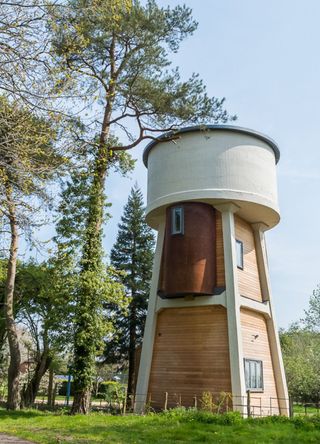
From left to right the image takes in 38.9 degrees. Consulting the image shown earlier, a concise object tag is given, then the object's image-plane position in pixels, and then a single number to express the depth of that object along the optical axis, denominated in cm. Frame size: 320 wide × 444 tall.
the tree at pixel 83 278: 1306
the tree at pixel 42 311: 1347
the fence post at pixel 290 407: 1520
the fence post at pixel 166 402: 1353
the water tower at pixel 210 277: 1438
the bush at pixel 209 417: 1050
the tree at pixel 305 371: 2719
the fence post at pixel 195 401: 1359
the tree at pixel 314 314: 2952
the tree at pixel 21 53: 532
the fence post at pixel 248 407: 1207
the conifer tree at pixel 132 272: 2528
